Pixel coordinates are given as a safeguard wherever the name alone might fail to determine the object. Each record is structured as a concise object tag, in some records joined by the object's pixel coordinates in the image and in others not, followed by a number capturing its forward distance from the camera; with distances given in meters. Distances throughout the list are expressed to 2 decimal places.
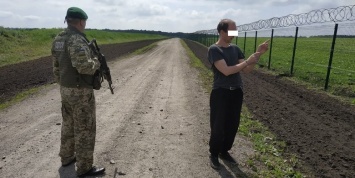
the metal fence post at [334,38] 10.70
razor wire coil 9.96
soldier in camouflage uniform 3.82
